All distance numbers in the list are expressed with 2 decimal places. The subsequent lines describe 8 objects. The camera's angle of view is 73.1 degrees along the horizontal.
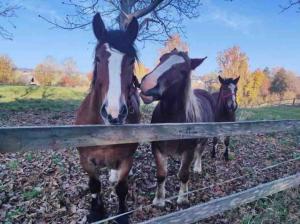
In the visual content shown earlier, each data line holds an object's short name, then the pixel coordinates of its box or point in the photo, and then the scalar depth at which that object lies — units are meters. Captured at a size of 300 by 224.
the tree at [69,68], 44.43
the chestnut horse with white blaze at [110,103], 1.85
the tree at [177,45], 18.67
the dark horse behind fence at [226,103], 5.19
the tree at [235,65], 35.81
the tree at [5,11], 10.67
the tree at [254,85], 36.21
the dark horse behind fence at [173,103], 2.66
